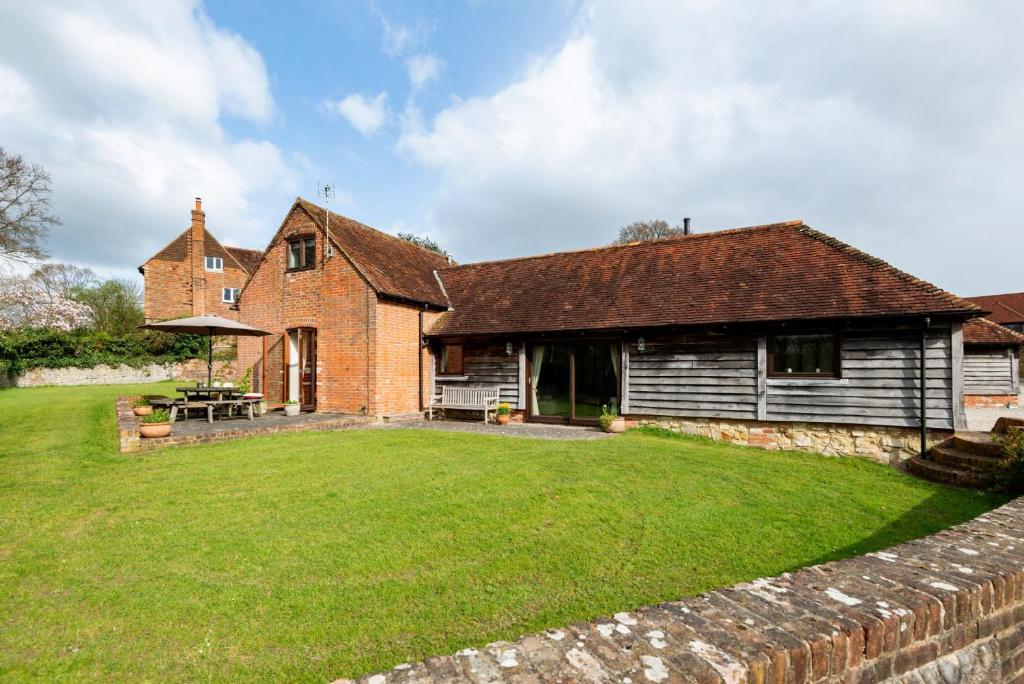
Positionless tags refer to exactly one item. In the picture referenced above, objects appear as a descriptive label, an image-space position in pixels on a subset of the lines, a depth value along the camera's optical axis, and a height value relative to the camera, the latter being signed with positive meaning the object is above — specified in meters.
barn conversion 9.67 +0.40
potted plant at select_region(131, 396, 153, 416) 11.72 -1.47
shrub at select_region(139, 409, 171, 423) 9.87 -1.40
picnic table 11.18 -1.29
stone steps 7.58 -1.95
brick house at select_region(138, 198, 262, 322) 31.02 +5.09
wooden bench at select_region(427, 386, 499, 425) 13.56 -1.45
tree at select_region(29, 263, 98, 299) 21.34 +4.20
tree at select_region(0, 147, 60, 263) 20.25 +6.08
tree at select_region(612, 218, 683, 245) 37.69 +9.67
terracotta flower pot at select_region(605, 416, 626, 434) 11.91 -1.93
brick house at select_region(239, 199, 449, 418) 13.35 +0.96
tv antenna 14.21 +3.19
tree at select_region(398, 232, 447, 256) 50.09 +11.80
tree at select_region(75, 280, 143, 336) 31.50 +3.01
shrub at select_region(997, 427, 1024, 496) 7.08 -1.79
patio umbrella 11.62 +0.60
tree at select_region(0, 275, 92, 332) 19.08 +2.00
